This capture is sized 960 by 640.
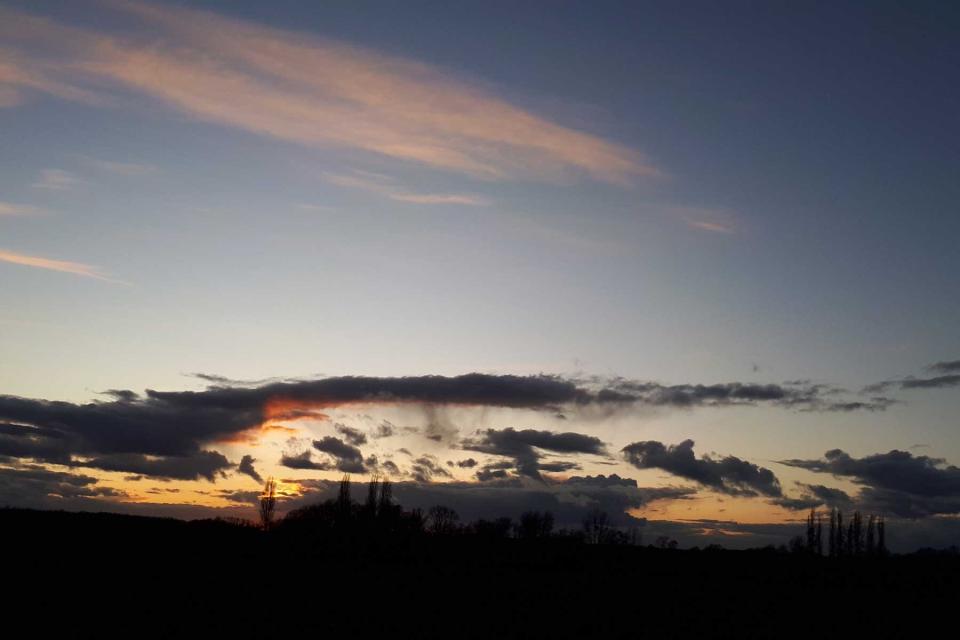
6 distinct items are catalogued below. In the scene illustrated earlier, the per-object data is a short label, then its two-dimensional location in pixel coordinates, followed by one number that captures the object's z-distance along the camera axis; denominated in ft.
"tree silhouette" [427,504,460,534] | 430.12
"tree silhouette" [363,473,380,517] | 443.00
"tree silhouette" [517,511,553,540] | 501.97
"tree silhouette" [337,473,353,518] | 449.48
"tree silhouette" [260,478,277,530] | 491.35
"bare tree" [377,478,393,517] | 442.09
